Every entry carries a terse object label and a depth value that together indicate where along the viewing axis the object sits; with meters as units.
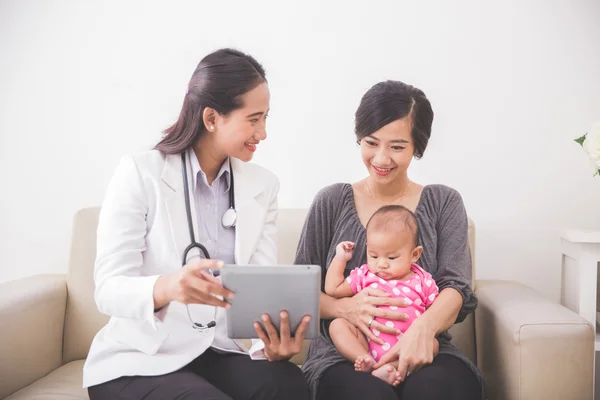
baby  1.61
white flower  1.92
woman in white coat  1.37
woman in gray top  1.51
